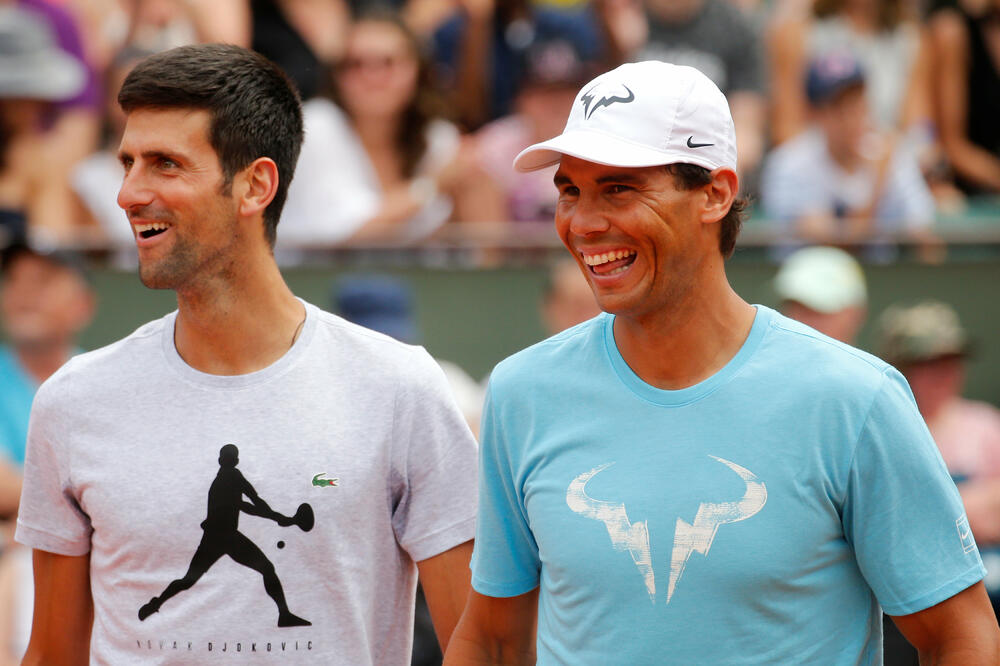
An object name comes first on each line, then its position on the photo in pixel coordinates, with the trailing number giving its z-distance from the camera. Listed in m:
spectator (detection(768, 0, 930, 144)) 16.92
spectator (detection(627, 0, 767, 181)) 16.50
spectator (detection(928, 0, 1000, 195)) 17.34
